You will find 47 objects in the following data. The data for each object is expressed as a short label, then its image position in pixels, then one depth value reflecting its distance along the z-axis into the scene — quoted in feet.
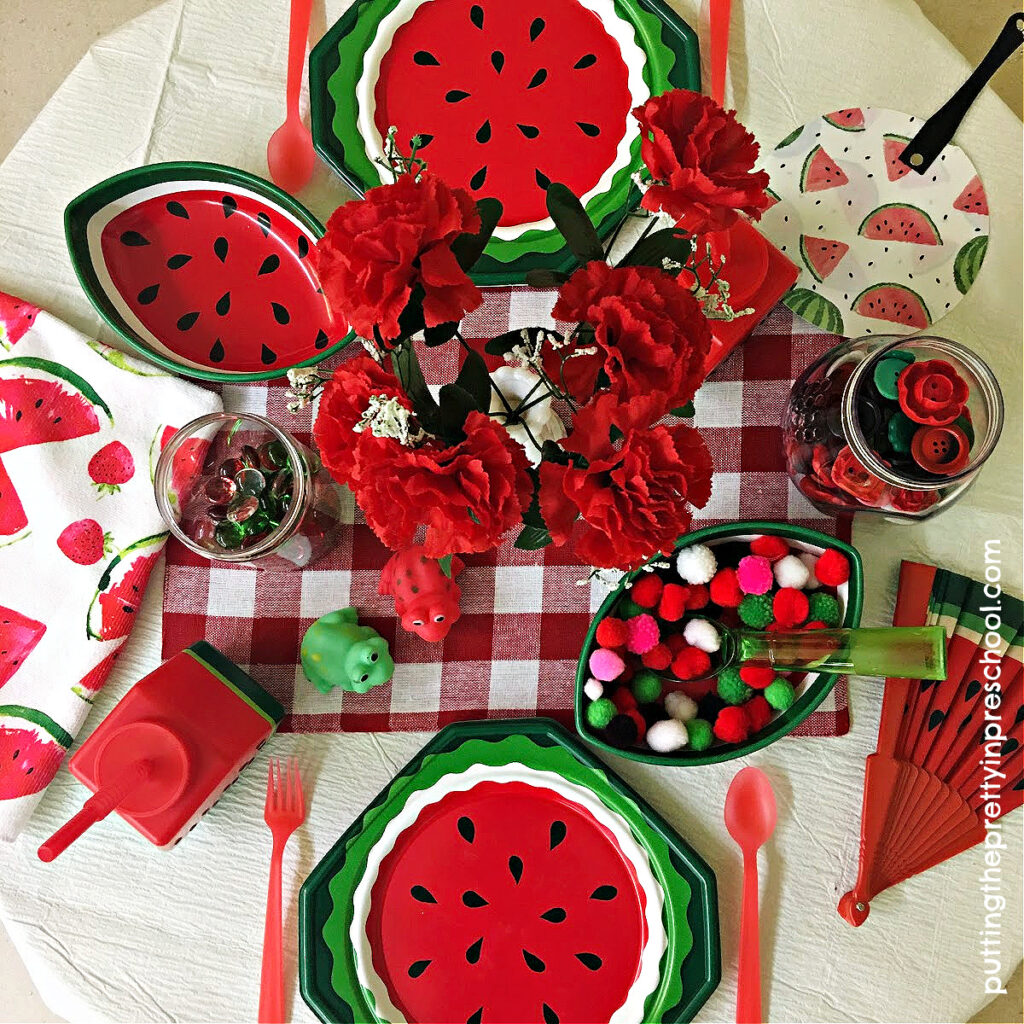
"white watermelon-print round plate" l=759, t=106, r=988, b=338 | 2.69
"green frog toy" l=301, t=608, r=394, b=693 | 2.55
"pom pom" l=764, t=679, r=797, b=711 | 2.51
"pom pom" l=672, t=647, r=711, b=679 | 2.52
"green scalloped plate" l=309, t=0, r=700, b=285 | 2.72
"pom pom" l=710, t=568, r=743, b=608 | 2.56
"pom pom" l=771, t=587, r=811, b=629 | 2.51
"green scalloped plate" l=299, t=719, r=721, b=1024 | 2.54
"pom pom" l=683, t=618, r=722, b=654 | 2.52
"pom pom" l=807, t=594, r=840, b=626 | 2.51
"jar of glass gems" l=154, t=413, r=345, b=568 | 2.48
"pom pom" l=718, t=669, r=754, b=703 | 2.54
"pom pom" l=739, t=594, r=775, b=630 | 2.53
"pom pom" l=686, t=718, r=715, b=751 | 2.53
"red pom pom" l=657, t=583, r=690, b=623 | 2.53
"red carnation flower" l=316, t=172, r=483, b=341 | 1.37
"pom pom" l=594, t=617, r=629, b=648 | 2.52
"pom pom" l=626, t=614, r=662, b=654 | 2.53
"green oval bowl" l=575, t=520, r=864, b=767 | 2.48
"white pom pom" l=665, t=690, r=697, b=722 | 2.58
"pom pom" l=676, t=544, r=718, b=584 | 2.52
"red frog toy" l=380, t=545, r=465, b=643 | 2.51
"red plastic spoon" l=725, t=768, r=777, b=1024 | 2.58
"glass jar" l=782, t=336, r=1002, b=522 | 2.18
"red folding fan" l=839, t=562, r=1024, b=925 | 2.62
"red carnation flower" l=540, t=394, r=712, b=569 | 1.37
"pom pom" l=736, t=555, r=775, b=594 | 2.52
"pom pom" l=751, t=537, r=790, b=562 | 2.55
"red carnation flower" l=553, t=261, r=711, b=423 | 1.39
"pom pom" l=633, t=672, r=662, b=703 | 2.57
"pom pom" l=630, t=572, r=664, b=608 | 2.56
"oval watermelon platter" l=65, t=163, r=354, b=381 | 2.82
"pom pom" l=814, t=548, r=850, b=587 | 2.49
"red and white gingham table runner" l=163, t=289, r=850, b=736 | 2.70
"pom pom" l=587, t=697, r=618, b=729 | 2.50
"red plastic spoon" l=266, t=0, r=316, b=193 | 2.84
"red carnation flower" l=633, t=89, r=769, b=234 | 1.51
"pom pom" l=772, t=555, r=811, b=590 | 2.51
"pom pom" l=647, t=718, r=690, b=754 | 2.50
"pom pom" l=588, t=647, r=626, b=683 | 2.50
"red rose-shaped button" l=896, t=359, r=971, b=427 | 2.15
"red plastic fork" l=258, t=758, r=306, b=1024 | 2.66
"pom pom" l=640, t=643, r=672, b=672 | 2.54
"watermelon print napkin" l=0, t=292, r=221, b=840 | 2.73
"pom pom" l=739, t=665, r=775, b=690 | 2.51
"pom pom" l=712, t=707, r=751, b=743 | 2.50
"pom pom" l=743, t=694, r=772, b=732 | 2.54
